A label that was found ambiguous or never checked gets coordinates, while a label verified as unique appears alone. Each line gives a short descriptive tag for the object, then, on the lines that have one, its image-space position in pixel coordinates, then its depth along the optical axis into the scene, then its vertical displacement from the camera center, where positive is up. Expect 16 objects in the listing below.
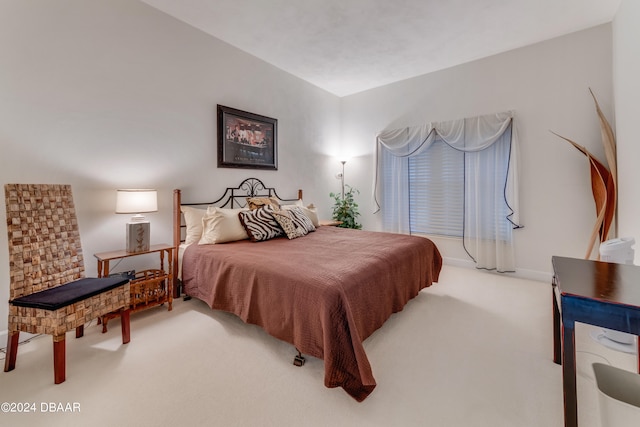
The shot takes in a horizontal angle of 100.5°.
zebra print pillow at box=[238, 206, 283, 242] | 2.86 -0.15
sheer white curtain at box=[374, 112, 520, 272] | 3.49 +0.46
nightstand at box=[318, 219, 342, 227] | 4.25 -0.20
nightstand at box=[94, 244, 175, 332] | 2.17 -0.65
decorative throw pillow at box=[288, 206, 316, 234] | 3.20 -0.12
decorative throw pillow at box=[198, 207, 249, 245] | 2.71 -0.17
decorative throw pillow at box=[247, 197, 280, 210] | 3.30 +0.10
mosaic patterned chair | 1.61 -0.47
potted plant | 4.89 +0.03
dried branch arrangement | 2.65 +0.27
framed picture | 3.33 +0.96
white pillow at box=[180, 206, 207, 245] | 2.86 -0.14
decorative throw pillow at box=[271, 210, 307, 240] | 2.98 -0.16
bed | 1.51 -0.54
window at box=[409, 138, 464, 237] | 3.97 +0.30
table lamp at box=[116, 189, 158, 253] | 2.30 +0.02
